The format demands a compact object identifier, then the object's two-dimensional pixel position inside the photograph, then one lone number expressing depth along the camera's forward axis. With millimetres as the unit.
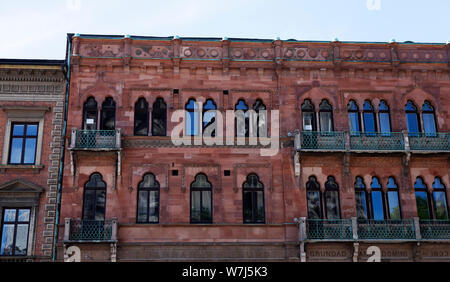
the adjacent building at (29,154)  20484
